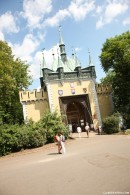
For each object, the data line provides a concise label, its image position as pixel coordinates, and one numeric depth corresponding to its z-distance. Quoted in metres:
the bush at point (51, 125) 14.96
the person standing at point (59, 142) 10.12
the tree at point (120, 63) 20.26
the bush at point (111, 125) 17.06
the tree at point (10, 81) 17.53
